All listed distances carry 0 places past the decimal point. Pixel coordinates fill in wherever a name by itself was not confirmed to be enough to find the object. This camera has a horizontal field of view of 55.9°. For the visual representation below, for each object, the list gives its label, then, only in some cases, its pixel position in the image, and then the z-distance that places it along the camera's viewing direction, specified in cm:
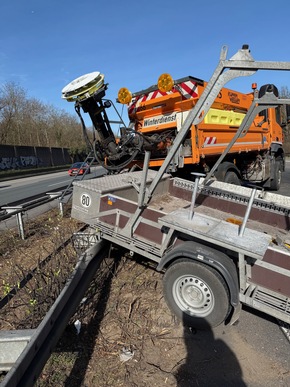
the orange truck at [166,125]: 473
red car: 2451
